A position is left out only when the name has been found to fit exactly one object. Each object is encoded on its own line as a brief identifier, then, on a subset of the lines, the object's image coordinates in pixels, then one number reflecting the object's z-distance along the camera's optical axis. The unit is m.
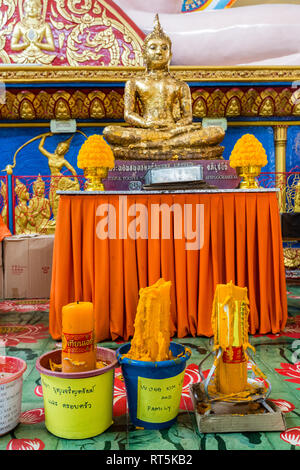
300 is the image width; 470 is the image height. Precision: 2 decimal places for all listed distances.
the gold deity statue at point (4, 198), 4.60
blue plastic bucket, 1.17
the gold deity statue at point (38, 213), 4.57
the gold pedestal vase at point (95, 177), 2.28
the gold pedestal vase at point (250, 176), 2.30
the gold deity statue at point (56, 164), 4.60
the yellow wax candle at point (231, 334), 1.19
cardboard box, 3.04
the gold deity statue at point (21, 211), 4.55
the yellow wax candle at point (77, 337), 1.15
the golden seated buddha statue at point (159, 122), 2.74
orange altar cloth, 2.09
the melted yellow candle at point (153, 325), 1.22
